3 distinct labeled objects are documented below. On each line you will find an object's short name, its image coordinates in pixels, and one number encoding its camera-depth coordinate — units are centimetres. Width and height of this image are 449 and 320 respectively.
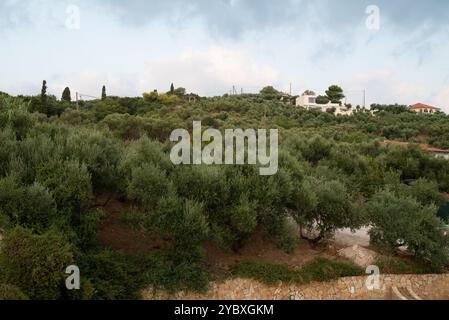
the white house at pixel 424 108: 8762
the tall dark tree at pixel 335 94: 8806
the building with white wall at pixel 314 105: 7450
